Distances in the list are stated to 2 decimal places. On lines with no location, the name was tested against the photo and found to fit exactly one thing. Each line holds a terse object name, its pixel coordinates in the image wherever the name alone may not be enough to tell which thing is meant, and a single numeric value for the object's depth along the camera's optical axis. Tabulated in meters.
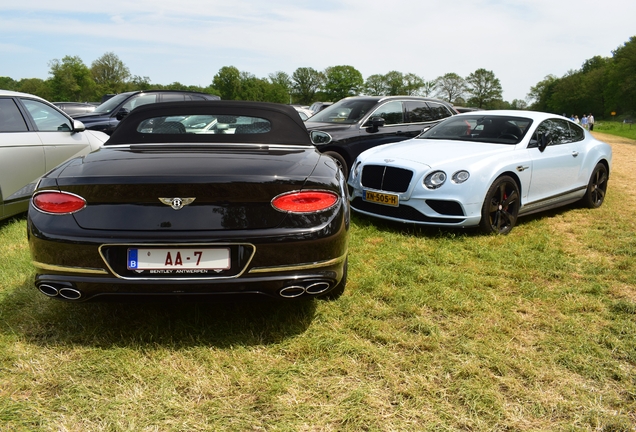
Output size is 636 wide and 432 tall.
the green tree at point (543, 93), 123.83
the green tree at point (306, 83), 132.12
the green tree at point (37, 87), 90.26
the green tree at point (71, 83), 82.75
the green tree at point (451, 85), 132.62
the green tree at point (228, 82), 121.69
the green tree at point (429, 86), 131.62
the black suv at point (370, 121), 7.91
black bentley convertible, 2.55
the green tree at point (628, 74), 55.69
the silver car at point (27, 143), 5.30
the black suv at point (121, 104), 10.18
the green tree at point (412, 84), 130.50
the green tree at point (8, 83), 122.19
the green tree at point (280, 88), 122.19
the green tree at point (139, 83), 98.06
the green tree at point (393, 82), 131.50
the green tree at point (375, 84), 135.00
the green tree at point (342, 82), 126.06
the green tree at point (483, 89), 130.00
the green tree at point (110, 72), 90.06
